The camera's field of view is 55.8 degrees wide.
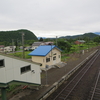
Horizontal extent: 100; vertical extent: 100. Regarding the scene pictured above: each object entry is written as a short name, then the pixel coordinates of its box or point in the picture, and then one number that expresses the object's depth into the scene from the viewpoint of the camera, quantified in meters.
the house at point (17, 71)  6.53
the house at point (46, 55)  18.38
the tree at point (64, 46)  37.86
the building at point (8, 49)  49.99
